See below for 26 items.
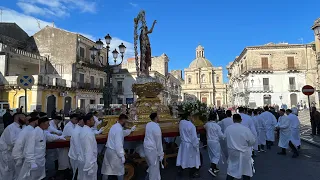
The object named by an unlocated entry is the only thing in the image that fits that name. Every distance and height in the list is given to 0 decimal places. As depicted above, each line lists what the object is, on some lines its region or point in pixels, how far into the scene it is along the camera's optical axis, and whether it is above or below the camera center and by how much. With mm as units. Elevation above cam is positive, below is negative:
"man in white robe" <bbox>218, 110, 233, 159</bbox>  6898 -827
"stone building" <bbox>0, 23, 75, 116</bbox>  24406 +3134
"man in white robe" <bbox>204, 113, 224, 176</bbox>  6418 -1216
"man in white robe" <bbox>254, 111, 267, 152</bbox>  9656 -1487
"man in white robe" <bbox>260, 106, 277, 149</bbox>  10070 -1098
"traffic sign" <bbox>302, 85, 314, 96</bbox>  11700 +460
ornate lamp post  12711 +2870
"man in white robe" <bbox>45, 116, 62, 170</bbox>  6492 -791
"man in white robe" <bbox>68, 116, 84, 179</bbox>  4590 -998
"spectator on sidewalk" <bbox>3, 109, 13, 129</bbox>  10975 -781
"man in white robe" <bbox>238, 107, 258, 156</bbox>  8048 -810
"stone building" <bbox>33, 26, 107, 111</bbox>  30422 +6213
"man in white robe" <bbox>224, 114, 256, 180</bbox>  4758 -1149
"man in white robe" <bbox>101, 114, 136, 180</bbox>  4766 -1165
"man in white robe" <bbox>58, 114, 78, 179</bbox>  5918 -1606
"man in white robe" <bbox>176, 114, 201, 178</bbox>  6117 -1377
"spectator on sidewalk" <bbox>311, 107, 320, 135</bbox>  11930 -1115
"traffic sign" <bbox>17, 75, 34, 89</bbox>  7509 +715
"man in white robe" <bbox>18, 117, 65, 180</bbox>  4492 -1107
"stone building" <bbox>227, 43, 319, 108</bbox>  39719 +4848
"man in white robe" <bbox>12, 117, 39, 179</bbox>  4602 -925
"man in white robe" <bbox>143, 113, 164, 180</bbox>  5044 -1113
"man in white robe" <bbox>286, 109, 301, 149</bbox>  8641 -1117
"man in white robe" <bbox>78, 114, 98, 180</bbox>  4328 -1030
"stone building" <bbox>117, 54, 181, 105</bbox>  39250 +4437
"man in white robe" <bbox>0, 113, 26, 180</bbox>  5066 -1164
